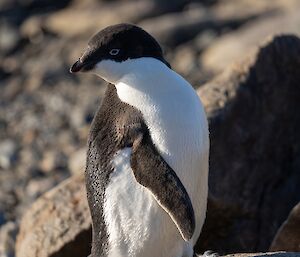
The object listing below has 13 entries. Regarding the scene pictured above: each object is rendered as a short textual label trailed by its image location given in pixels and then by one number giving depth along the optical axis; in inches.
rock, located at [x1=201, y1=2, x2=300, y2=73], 552.1
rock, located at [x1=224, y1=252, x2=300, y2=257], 234.2
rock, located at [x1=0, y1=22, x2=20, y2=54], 627.2
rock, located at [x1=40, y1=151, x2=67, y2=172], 448.8
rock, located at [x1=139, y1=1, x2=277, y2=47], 603.5
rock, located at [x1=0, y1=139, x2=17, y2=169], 463.2
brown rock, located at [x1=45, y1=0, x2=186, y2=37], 628.4
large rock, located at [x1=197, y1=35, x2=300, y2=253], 294.4
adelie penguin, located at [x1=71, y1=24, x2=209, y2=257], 232.5
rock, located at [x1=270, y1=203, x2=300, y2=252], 264.5
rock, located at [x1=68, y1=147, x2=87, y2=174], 420.8
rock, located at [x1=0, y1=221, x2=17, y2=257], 321.4
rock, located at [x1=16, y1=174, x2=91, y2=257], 281.4
